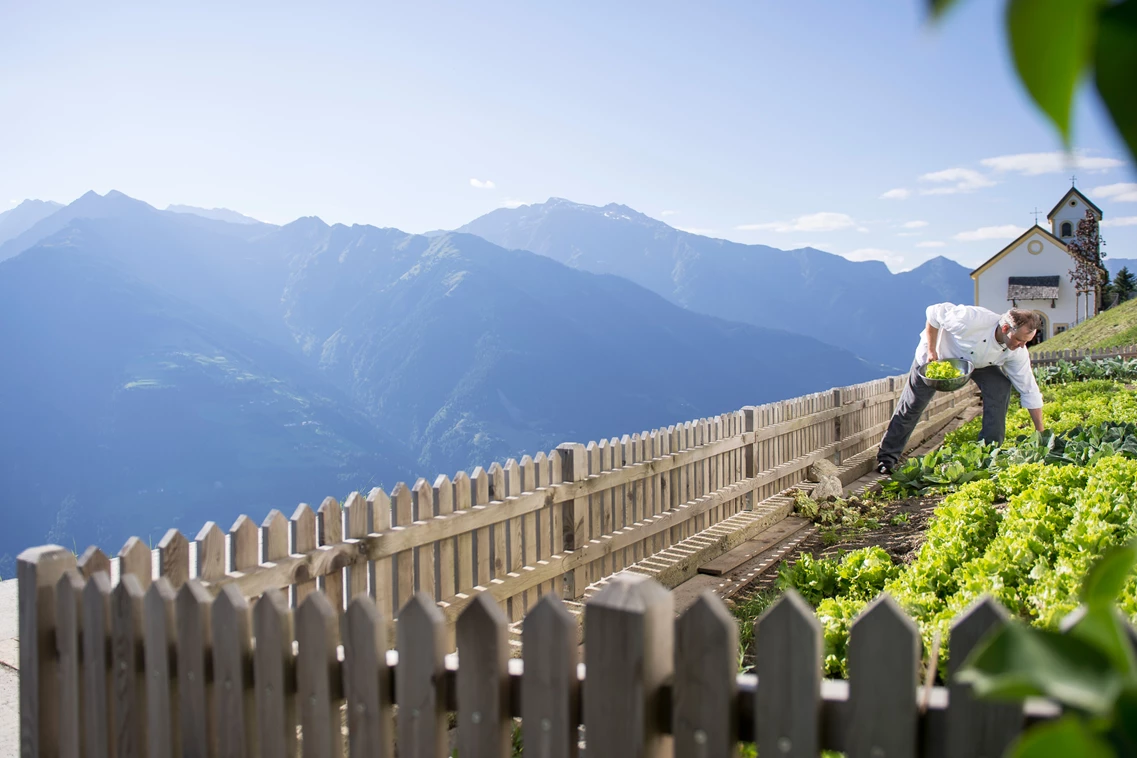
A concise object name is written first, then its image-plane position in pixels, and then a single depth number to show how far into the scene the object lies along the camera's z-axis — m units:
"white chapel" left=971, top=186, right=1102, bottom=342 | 60.56
